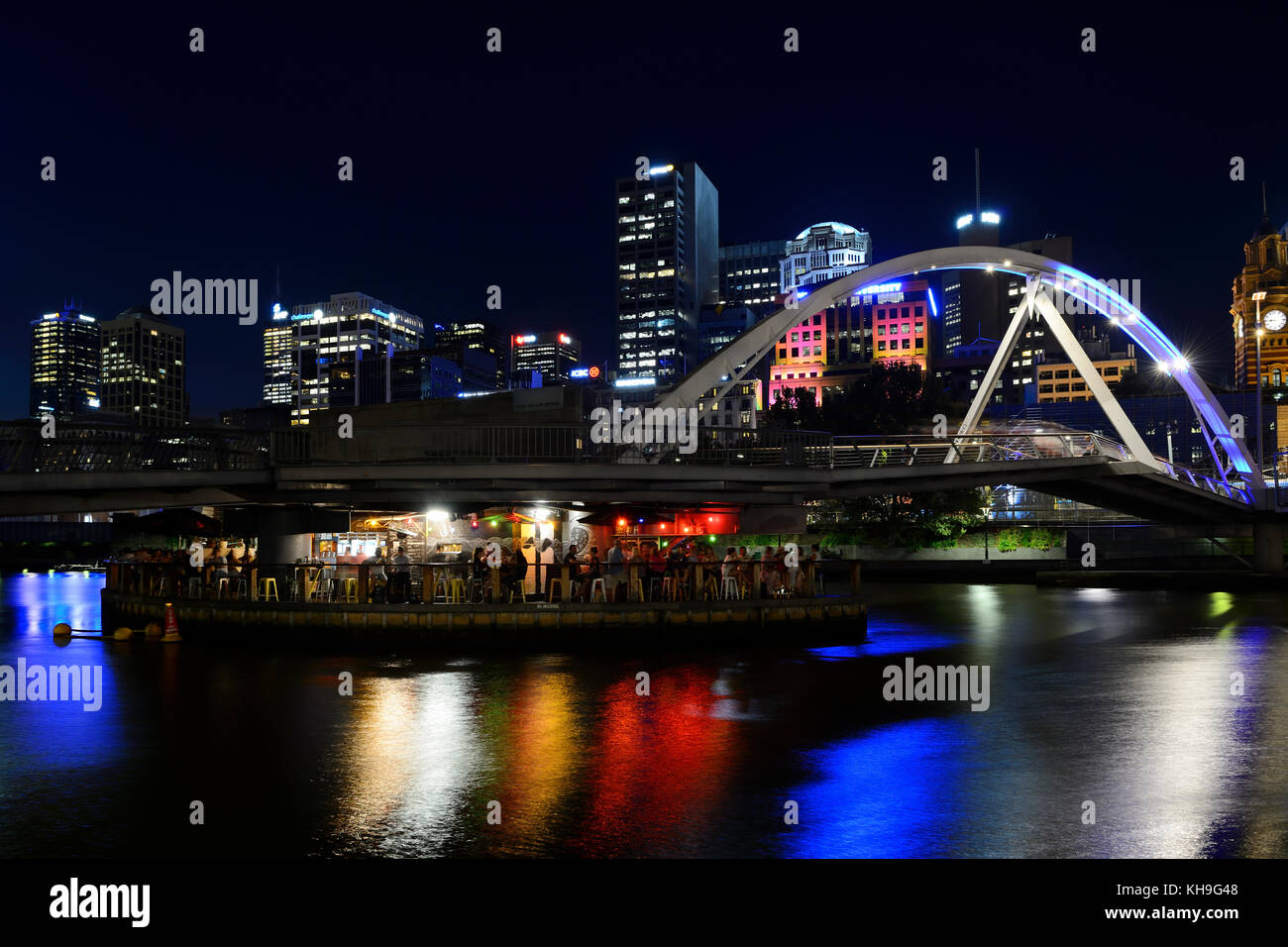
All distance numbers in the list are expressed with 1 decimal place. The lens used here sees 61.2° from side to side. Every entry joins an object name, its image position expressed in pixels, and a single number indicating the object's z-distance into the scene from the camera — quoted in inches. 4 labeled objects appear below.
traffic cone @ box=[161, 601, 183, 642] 1168.8
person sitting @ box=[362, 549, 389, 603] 1138.7
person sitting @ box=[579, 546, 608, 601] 1146.0
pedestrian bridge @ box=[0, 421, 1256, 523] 1067.9
